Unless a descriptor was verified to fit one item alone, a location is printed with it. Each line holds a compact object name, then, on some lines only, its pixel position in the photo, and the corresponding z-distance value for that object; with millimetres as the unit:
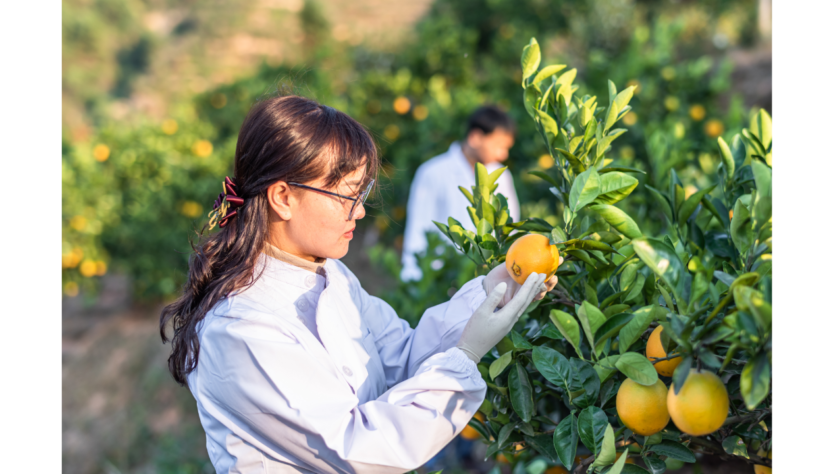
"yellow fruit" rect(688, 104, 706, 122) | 3770
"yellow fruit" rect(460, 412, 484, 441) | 1552
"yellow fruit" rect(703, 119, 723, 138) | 3525
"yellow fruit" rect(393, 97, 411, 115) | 4891
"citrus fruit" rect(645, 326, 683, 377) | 874
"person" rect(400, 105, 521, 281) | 3018
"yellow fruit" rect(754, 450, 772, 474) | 947
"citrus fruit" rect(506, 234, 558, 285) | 928
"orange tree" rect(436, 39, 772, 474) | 718
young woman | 881
